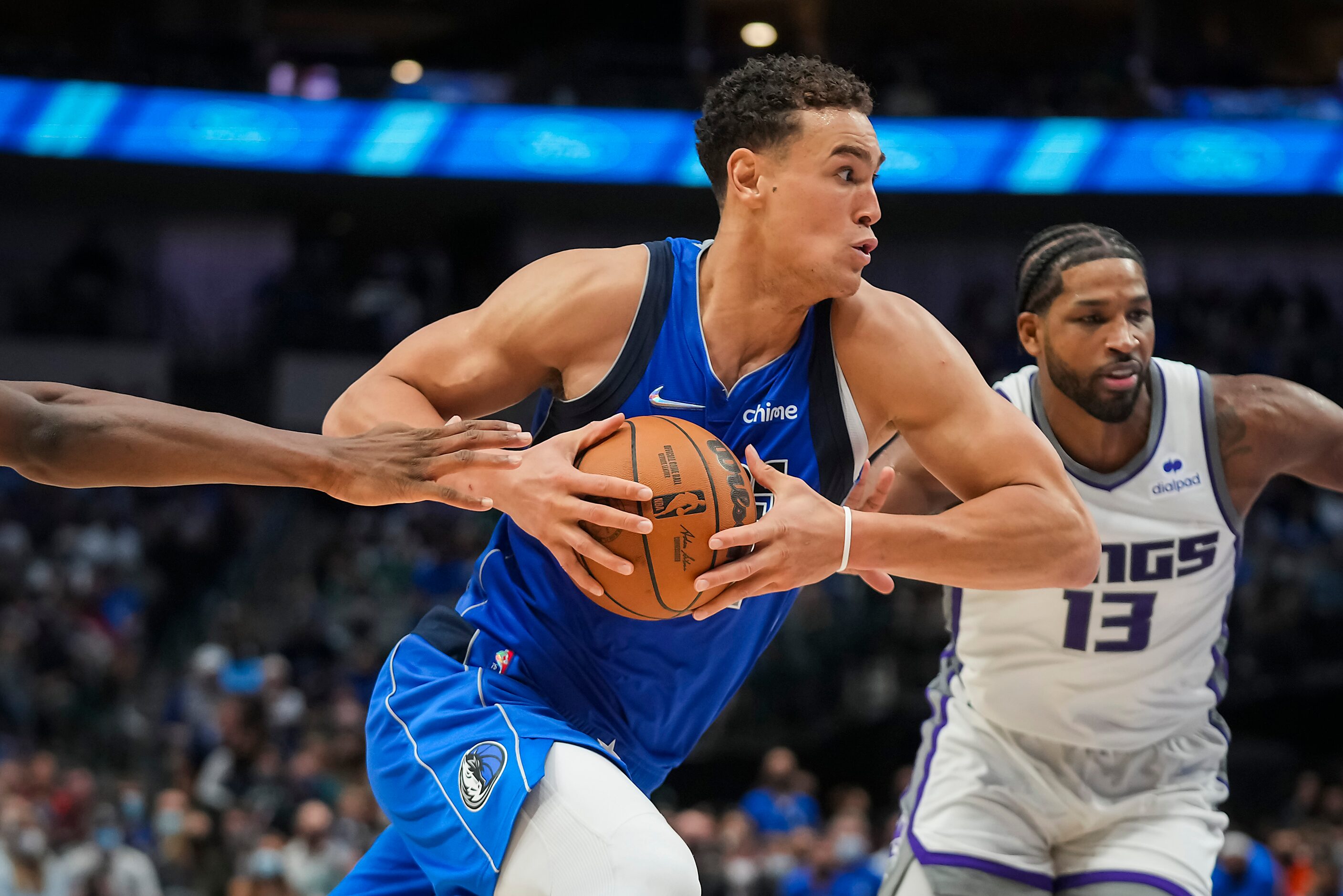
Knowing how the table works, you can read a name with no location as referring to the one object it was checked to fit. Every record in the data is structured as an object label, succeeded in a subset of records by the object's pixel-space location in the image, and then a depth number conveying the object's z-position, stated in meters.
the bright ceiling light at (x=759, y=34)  19.67
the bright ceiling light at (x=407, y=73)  16.61
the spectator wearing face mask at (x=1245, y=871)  7.31
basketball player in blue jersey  2.99
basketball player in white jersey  3.72
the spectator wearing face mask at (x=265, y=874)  8.52
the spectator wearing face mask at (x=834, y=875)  8.30
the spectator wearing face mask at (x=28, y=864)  9.07
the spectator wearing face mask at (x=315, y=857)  8.77
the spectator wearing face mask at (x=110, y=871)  8.95
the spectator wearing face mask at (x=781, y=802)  10.15
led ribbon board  15.47
